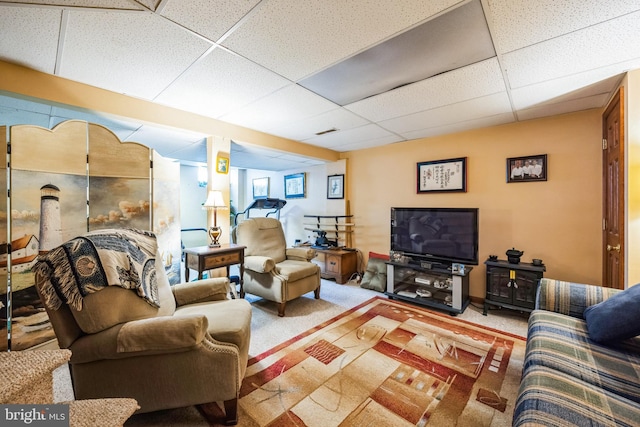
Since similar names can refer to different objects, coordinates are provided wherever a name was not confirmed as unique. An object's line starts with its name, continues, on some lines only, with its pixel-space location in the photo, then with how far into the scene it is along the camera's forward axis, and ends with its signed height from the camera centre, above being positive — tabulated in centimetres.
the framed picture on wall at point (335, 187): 454 +49
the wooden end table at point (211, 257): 253 -47
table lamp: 276 +8
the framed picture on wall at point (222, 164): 298 +60
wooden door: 192 +17
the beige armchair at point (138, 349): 120 -69
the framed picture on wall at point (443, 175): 331 +52
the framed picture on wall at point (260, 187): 607 +64
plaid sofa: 91 -73
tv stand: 281 -90
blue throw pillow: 129 -57
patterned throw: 120 -29
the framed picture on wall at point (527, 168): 279 +51
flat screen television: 290 -27
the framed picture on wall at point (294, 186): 522 +58
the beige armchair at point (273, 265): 276 -64
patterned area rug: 145 -116
